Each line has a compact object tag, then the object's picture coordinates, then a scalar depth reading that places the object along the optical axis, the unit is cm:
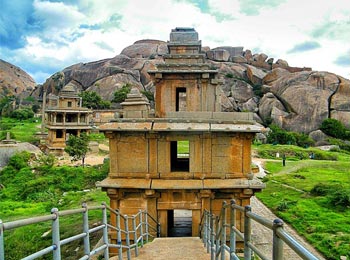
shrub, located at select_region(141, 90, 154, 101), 5617
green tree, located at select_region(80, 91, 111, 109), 5397
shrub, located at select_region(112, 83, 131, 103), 5564
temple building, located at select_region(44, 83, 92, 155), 3984
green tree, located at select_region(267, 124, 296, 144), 4497
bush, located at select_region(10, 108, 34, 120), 5972
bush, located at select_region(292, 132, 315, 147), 4522
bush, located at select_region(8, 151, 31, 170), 3170
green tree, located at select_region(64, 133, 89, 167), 3438
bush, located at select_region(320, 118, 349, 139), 4684
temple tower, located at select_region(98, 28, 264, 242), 1175
